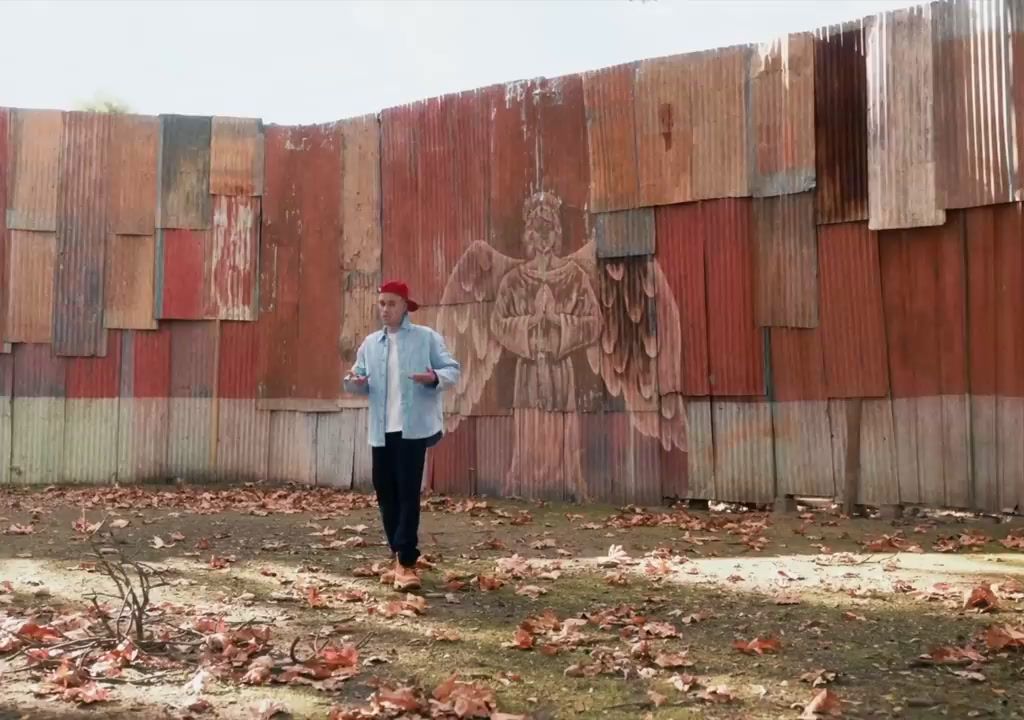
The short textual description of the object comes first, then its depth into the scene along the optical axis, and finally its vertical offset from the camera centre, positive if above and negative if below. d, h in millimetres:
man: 6012 +95
